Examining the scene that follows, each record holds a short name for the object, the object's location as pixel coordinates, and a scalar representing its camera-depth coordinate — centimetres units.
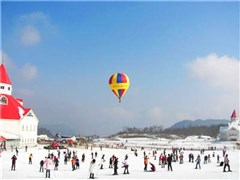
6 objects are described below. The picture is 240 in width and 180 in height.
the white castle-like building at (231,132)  10606
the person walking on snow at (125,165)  2202
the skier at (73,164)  2465
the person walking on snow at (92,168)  1950
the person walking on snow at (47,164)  2011
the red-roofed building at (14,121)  4958
